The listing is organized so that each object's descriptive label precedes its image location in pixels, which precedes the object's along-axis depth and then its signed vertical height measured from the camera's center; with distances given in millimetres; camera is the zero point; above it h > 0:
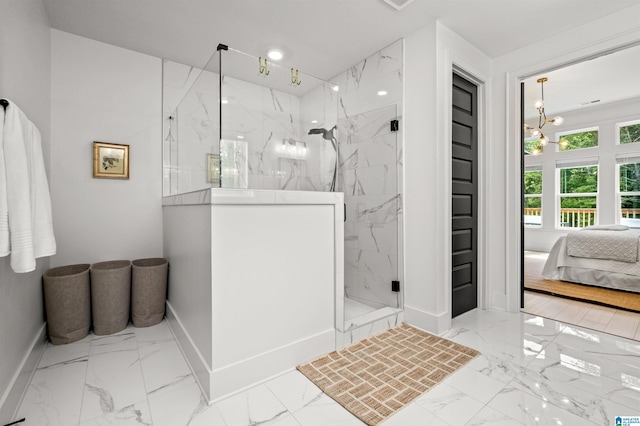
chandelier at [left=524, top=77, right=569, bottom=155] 3832 +1344
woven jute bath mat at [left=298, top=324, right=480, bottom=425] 1446 -932
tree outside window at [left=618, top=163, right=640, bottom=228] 4781 +319
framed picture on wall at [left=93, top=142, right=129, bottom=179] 2449 +458
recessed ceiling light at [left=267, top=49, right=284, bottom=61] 2725 +1536
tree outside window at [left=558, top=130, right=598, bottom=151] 5213 +1356
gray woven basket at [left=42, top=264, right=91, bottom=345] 2010 -663
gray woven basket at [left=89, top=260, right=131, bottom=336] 2180 -664
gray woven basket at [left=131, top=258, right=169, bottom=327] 2314 -663
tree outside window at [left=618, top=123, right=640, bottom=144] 4770 +1347
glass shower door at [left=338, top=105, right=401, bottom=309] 2590 +93
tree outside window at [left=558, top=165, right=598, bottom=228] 5277 +331
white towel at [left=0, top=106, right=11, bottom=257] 1155 +0
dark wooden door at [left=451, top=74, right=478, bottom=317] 2523 +153
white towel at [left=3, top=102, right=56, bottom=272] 1217 +103
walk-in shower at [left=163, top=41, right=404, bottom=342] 1758 +527
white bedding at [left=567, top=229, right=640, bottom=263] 3160 -362
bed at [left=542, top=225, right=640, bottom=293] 3145 -534
